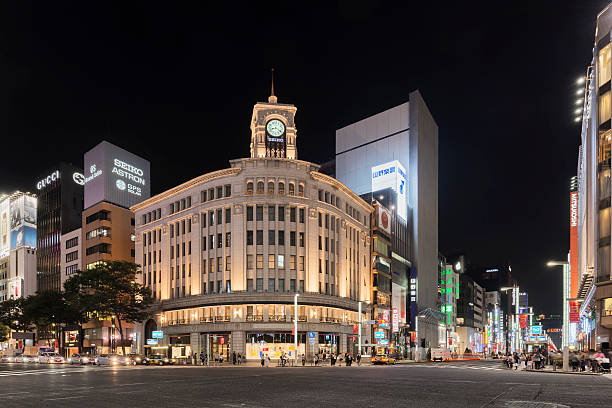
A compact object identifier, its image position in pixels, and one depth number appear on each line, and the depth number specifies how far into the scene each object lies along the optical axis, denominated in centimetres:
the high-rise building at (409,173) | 13025
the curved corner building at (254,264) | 8069
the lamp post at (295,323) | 6875
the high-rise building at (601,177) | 5375
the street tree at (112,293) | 8519
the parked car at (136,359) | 7281
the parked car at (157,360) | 7019
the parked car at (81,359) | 7250
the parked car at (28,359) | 8512
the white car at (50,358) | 7812
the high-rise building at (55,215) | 14412
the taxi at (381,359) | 7275
